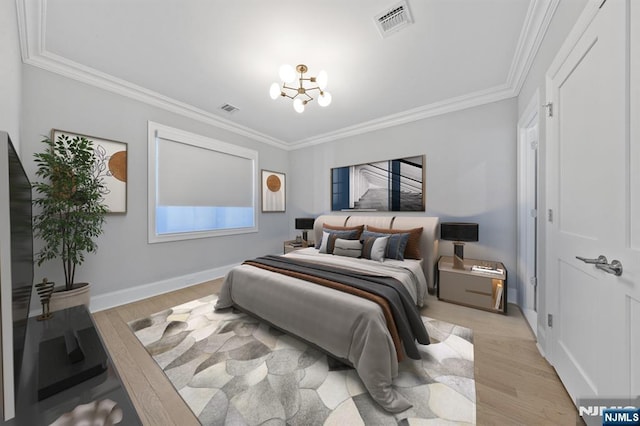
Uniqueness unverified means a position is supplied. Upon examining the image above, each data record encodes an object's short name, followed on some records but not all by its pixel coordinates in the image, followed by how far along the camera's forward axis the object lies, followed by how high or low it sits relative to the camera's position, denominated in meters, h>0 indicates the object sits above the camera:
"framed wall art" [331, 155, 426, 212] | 3.62 +0.45
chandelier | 2.09 +1.28
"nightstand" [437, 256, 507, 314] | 2.56 -0.88
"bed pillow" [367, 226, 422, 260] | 3.03 -0.46
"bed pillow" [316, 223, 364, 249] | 3.45 -0.28
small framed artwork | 4.72 +0.44
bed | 1.48 -0.82
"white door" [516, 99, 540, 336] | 2.52 -0.03
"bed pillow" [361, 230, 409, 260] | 2.94 -0.46
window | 3.23 +0.43
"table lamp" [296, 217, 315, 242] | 4.55 -0.23
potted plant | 2.16 +0.09
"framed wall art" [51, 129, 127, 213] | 2.68 +0.52
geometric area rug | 1.36 -1.21
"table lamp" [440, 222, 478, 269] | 2.79 -0.30
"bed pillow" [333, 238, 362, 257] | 3.10 -0.51
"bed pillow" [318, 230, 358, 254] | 3.38 -0.40
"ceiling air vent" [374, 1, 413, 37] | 1.77 +1.58
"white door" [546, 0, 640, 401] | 1.00 +0.01
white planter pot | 2.18 -0.84
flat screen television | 0.52 -0.17
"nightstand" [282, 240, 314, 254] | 4.44 -0.67
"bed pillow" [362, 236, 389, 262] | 2.92 -0.48
